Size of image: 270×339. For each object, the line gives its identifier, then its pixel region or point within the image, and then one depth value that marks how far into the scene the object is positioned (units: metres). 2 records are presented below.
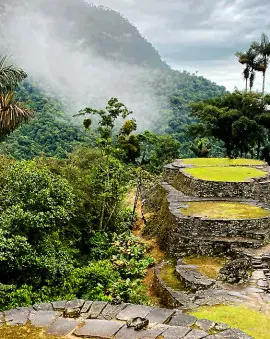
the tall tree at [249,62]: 36.59
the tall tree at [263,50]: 36.25
